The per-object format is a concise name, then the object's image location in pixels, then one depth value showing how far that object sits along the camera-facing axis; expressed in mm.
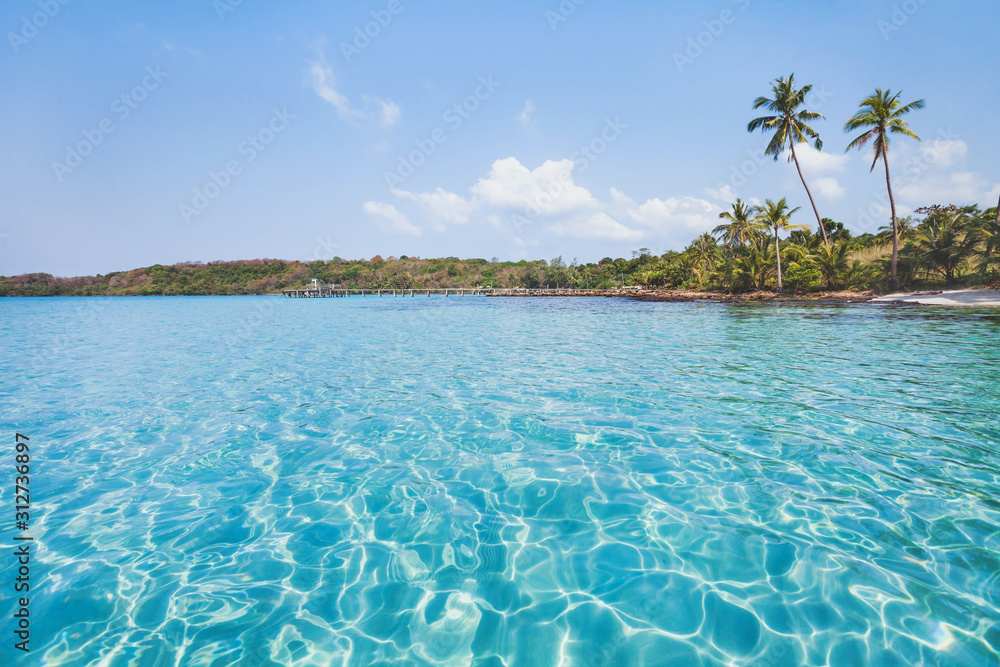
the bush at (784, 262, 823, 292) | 33188
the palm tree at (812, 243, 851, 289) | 30797
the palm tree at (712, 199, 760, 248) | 43844
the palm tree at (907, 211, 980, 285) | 24469
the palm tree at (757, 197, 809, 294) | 32688
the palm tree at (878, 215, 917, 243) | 35212
